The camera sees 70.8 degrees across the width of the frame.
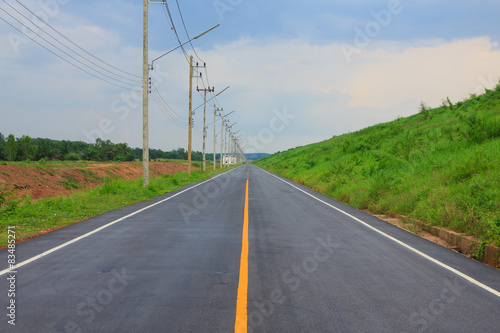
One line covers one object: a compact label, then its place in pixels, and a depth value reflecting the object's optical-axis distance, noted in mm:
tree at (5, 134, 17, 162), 67894
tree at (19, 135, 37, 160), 73938
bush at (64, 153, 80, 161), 71375
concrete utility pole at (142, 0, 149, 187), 19391
